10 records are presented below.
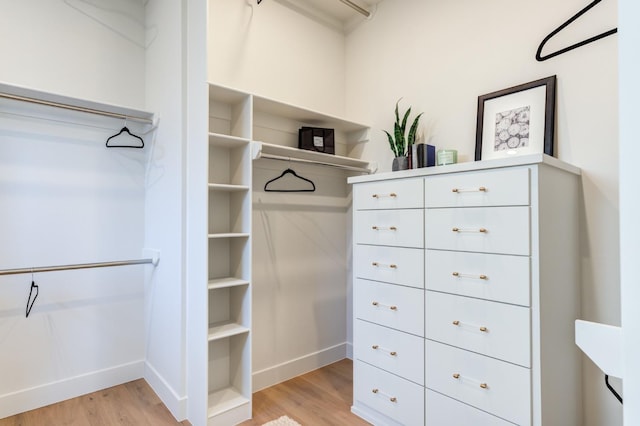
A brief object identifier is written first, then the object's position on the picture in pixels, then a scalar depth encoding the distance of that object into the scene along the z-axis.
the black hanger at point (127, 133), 2.34
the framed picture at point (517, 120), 1.83
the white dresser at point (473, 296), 1.41
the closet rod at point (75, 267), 1.91
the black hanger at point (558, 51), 1.52
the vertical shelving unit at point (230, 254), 2.04
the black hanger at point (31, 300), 2.12
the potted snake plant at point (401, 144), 2.18
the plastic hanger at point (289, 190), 2.47
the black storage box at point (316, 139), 2.55
